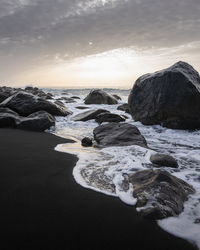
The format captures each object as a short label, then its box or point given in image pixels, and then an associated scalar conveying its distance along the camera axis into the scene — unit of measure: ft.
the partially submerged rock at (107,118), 24.90
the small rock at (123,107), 36.36
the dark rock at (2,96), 35.16
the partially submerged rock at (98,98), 45.44
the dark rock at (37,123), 20.58
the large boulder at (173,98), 20.63
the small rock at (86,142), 15.33
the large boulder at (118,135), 15.31
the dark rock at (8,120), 21.18
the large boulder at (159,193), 6.96
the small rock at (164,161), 11.37
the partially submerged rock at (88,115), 26.43
